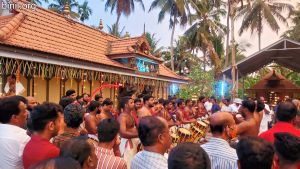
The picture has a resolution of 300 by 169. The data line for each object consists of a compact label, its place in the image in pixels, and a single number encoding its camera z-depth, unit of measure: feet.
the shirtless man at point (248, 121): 10.91
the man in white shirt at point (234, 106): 30.07
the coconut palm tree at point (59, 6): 81.00
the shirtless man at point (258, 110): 12.37
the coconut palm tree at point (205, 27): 77.70
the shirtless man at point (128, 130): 12.75
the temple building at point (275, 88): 55.75
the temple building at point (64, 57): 22.54
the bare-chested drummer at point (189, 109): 26.52
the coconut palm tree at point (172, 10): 71.99
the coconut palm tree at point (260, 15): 71.73
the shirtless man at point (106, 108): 15.12
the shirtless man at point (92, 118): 13.04
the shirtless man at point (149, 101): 17.74
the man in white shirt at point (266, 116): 29.40
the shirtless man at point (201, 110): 29.73
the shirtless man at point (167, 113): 19.85
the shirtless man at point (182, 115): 22.91
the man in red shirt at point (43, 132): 6.54
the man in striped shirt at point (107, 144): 6.98
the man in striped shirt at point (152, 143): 6.49
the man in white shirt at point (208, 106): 34.60
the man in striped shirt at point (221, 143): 6.93
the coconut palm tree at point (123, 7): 68.08
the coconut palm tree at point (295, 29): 72.92
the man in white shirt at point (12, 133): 7.07
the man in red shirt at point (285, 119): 9.68
